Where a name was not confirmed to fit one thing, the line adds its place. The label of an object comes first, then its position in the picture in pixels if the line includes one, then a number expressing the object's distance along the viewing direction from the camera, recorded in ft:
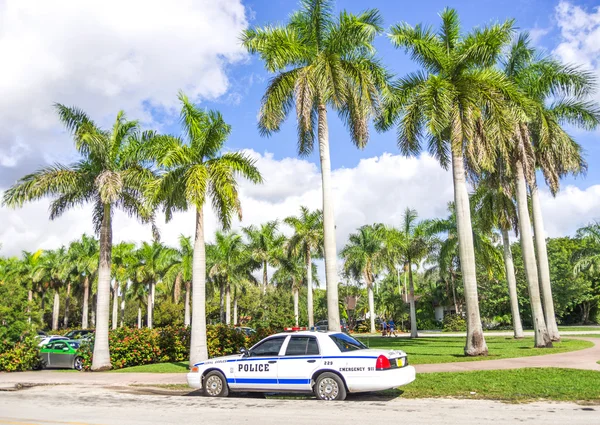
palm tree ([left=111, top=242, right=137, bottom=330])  173.12
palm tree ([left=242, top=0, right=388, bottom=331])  55.62
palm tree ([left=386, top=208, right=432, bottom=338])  116.57
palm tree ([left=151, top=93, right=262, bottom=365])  57.98
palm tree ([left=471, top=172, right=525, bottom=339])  90.07
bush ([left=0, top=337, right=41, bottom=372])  67.67
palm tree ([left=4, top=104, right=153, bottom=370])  64.39
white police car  31.91
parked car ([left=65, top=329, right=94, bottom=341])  120.16
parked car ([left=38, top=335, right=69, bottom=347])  72.59
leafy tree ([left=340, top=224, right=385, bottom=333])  146.18
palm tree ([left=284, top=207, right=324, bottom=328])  141.38
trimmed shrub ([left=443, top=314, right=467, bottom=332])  149.59
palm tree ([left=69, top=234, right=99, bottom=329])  167.43
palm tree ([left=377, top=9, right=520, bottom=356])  59.26
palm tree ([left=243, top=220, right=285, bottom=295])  150.61
